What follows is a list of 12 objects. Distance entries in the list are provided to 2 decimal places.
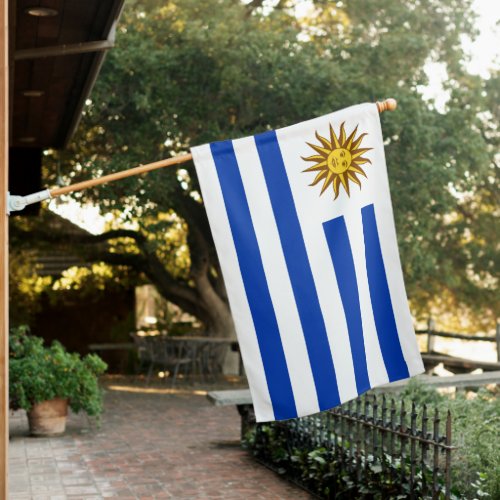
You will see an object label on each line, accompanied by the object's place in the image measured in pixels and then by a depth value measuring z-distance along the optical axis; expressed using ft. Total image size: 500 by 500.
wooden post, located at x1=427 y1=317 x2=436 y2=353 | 57.52
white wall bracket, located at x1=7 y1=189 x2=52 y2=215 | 13.79
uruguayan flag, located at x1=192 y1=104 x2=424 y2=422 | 15.23
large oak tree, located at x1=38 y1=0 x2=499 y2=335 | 47.14
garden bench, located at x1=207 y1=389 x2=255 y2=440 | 31.76
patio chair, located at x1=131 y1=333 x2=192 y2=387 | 54.24
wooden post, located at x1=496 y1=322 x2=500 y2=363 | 50.40
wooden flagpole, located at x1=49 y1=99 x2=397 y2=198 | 14.04
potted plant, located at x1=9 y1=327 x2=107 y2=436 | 33.86
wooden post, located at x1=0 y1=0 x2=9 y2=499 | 13.16
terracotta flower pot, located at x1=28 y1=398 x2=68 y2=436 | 34.86
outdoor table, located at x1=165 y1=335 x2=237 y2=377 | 54.95
